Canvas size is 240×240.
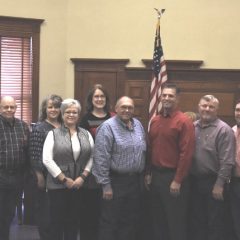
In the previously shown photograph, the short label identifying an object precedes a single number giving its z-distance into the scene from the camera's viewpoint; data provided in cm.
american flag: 514
